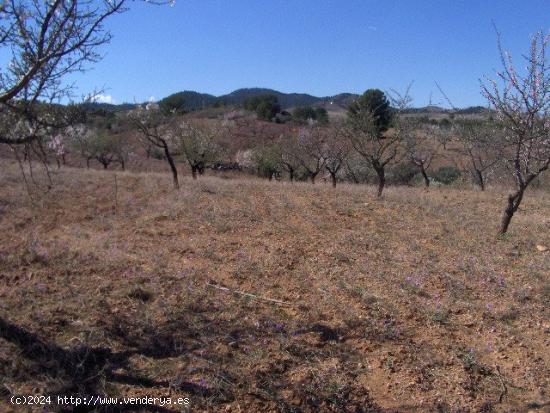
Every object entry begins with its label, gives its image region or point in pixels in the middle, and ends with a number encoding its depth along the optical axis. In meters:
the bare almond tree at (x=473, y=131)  17.83
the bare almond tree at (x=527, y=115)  6.70
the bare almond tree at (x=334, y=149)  22.37
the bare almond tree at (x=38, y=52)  3.53
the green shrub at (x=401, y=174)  29.02
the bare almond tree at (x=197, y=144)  21.98
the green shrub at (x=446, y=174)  29.39
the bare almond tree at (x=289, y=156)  27.41
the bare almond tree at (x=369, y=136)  12.53
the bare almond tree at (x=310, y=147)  25.11
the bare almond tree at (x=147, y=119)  13.62
